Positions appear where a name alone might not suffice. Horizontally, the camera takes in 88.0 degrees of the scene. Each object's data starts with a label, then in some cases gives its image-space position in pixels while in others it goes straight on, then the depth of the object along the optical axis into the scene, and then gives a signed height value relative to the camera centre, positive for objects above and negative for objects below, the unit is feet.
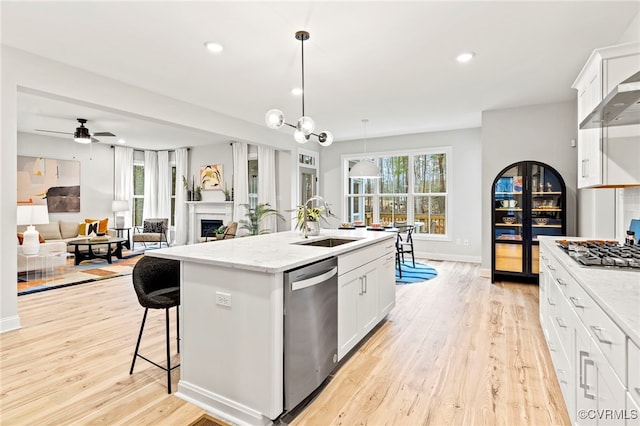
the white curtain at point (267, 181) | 24.36 +2.36
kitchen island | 5.95 -2.17
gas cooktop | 5.65 -0.79
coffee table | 21.66 -2.54
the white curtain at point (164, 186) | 31.65 +2.54
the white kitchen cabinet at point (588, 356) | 3.35 -1.88
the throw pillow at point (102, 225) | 25.31 -0.97
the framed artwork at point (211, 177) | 28.43 +3.12
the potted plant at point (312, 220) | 11.00 -0.24
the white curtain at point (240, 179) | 25.94 +2.65
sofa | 17.11 -1.92
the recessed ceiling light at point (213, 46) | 10.30 +5.28
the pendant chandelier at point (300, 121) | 9.45 +2.65
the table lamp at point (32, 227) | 15.86 -0.77
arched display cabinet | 15.70 -0.03
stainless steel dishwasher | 6.11 -2.33
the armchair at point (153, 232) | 28.45 -1.74
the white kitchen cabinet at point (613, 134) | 7.21 +1.81
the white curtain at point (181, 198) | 30.07 +1.32
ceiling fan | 19.57 +4.69
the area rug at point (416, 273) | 17.39 -3.43
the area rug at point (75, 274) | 15.84 -3.47
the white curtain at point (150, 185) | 31.71 +2.64
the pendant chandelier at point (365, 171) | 19.57 +2.54
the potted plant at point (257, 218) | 23.58 -0.37
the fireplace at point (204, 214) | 28.32 -0.13
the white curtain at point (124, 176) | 29.30 +3.22
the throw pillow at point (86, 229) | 25.03 -1.27
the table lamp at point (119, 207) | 27.89 +0.45
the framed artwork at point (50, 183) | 23.67 +2.20
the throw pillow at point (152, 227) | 29.69 -1.31
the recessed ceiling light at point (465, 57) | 11.14 +5.37
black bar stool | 7.20 -1.76
